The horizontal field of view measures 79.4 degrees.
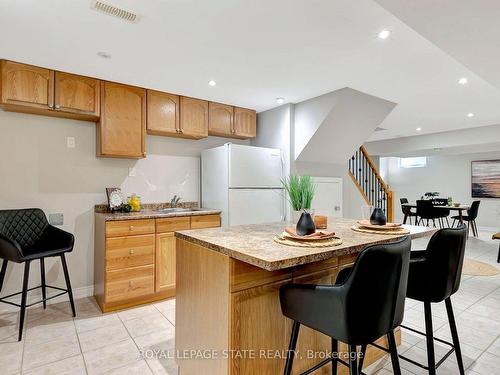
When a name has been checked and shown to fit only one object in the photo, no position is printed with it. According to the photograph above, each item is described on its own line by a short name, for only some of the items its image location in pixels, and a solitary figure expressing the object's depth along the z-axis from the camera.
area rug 4.13
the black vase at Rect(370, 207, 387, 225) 2.04
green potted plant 2.05
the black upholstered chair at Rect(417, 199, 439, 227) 7.10
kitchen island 1.42
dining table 6.74
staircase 5.53
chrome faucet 3.88
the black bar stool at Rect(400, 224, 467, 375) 1.61
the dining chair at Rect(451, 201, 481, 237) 6.84
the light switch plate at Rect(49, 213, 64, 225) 3.19
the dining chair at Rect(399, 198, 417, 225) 7.85
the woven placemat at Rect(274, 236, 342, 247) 1.50
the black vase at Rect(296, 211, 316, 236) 1.62
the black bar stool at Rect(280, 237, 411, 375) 1.18
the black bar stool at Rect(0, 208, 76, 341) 2.49
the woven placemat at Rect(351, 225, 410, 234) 1.92
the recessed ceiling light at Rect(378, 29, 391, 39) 2.22
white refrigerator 3.63
